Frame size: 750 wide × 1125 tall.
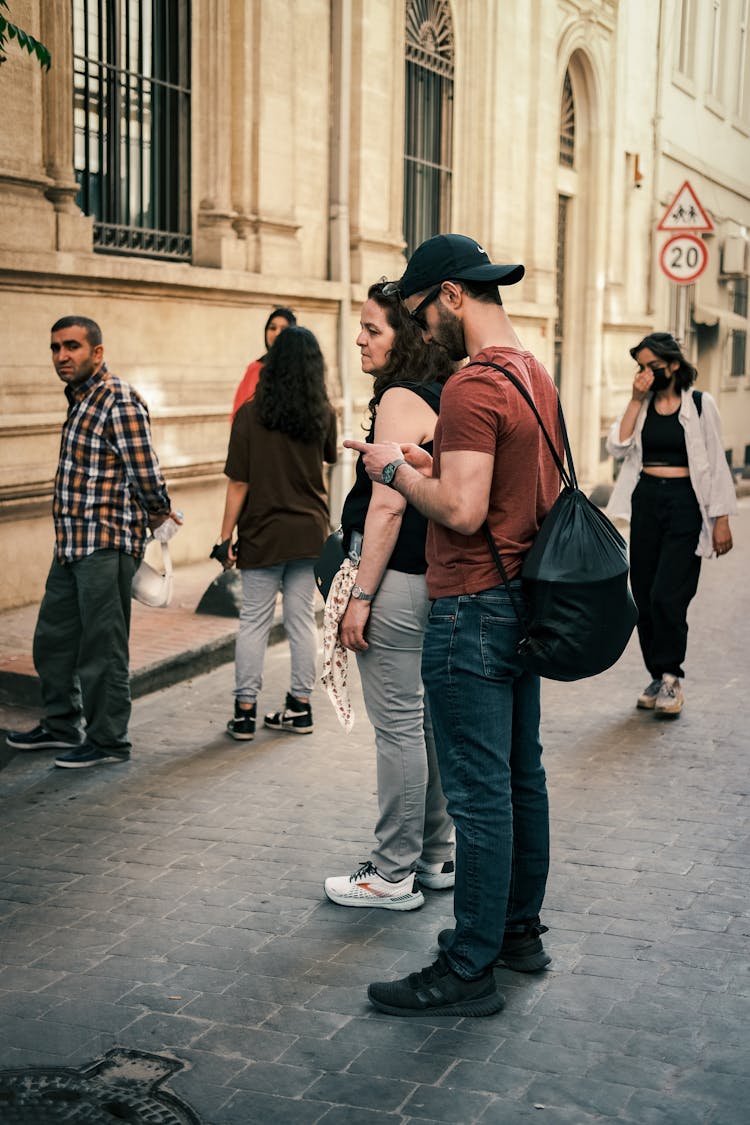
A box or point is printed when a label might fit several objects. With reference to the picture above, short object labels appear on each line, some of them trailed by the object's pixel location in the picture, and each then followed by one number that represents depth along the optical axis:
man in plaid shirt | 6.46
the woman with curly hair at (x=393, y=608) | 4.59
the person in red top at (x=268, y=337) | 9.05
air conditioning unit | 27.16
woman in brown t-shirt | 6.85
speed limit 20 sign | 15.91
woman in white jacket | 7.52
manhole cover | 3.46
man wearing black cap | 3.89
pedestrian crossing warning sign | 15.82
